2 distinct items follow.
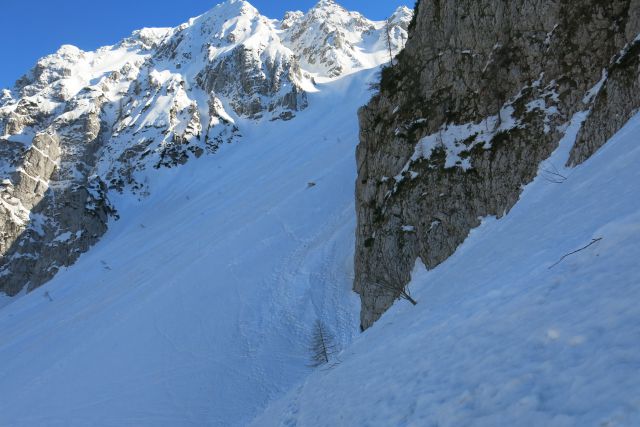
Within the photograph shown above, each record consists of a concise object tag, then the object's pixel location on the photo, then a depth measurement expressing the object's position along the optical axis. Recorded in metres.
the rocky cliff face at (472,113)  18.27
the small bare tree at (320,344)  23.27
